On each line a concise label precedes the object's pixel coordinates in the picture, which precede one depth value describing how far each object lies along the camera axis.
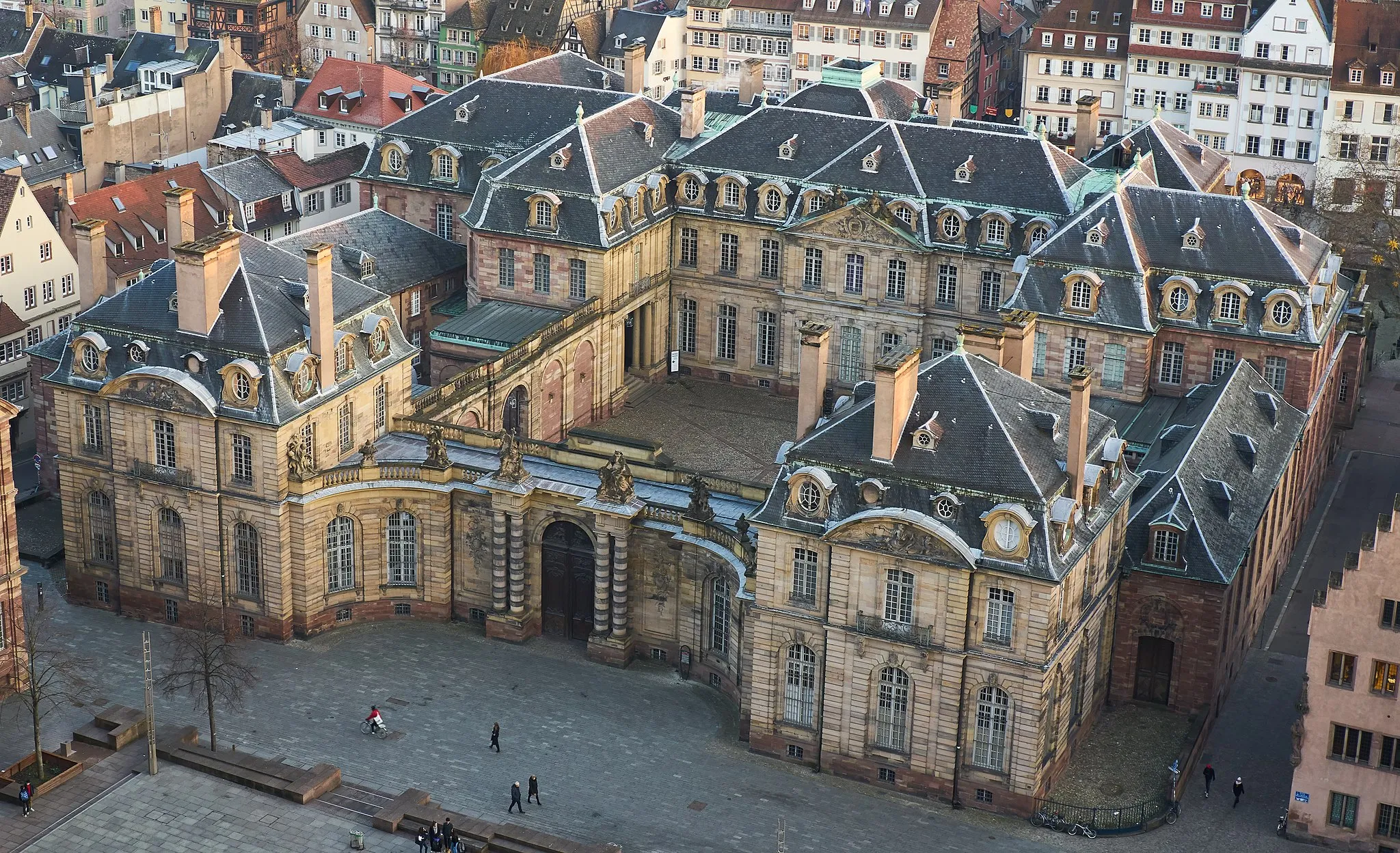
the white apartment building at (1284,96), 182.12
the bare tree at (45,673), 107.00
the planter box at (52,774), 102.56
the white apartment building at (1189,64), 187.12
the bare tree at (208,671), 106.62
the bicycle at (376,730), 108.56
